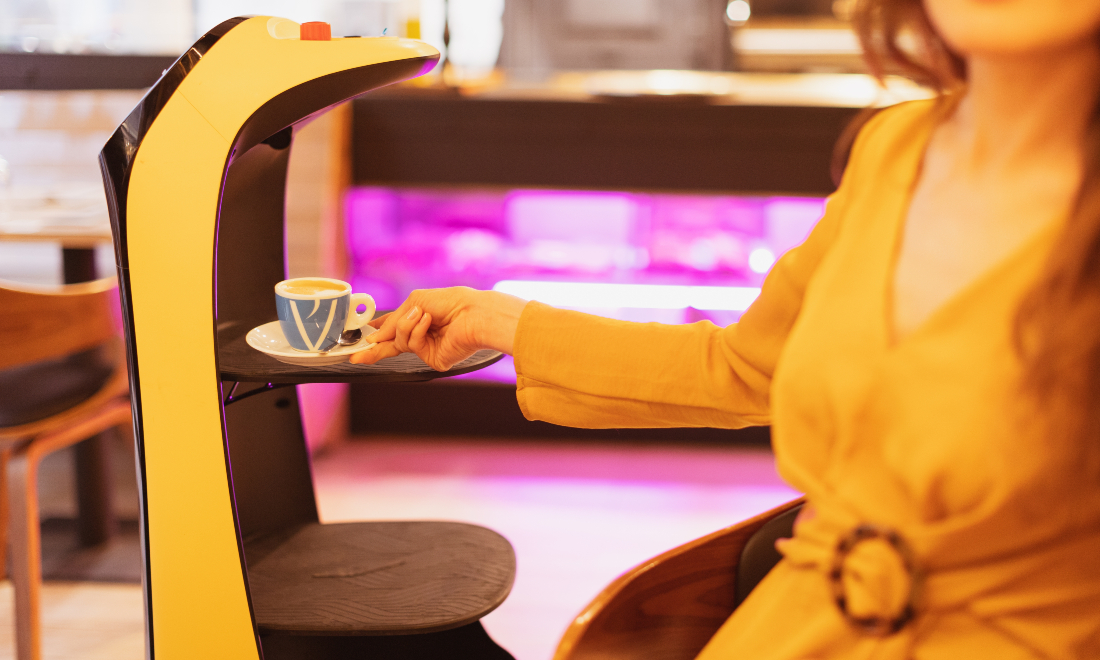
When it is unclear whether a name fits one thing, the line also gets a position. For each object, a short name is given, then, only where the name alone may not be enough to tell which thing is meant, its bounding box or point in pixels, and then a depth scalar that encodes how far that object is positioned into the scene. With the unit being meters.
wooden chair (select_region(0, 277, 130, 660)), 1.65
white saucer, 0.90
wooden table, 2.17
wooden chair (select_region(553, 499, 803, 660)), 0.81
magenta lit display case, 3.00
